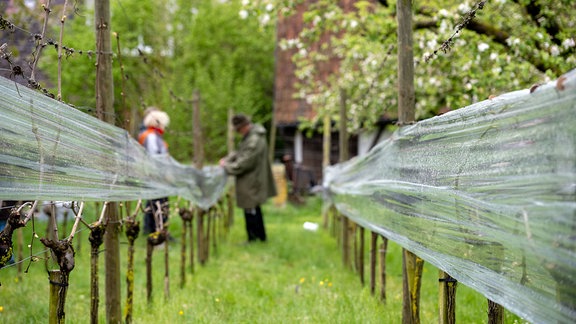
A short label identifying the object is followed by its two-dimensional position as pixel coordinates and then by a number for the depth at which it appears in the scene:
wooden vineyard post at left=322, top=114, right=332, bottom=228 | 11.86
